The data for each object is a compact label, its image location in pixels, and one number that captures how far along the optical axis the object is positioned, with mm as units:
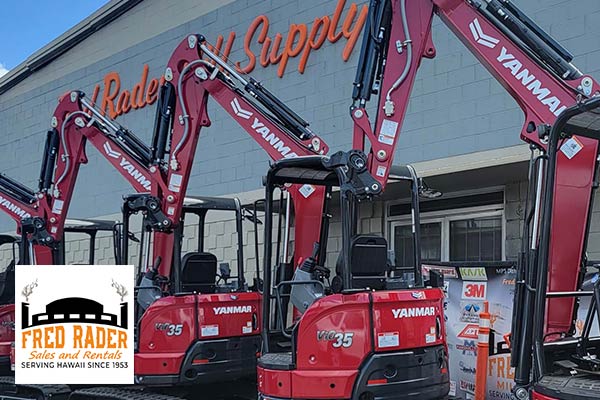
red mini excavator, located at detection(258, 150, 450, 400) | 6633
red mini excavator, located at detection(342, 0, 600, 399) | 4719
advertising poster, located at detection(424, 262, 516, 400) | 8031
